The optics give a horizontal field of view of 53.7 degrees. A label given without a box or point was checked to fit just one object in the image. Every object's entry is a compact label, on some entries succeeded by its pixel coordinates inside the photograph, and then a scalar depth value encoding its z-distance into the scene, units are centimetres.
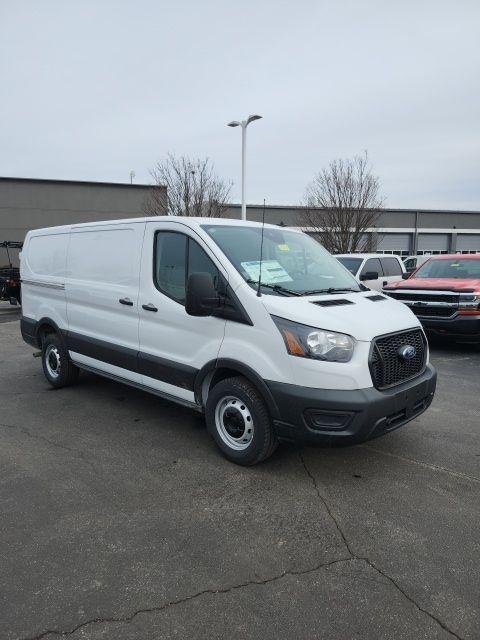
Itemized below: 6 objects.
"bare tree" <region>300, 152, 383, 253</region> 2253
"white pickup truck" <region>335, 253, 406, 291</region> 1238
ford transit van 353
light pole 1760
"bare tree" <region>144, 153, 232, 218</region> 2158
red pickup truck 837
